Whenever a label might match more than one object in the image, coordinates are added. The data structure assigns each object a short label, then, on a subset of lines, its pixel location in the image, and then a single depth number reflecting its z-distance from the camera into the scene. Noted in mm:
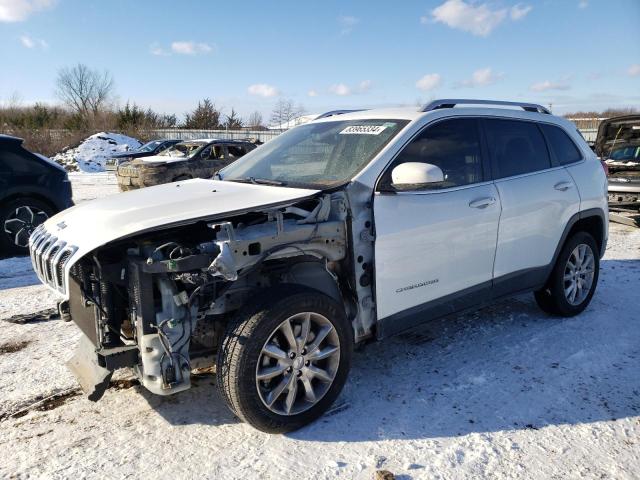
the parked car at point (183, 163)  12492
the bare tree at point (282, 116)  45481
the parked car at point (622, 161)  9320
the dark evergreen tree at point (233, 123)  46059
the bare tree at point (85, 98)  52206
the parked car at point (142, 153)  19578
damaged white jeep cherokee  2775
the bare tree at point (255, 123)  50094
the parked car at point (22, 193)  7227
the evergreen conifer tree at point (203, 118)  44250
